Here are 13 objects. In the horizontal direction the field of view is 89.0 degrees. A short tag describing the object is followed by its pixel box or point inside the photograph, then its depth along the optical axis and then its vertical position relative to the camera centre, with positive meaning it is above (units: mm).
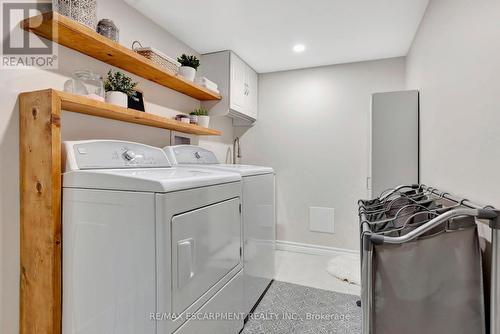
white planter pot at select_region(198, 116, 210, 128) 2433 +432
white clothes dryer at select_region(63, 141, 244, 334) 1045 -371
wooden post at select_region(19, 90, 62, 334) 1165 -216
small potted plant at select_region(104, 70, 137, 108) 1533 +492
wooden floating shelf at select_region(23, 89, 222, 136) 1245 +322
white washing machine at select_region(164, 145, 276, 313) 1875 -439
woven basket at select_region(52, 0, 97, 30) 1275 +813
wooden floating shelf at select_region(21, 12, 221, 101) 1235 +692
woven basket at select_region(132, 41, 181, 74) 1780 +796
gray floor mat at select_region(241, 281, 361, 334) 1828 -1160
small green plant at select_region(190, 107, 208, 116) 2471 +524
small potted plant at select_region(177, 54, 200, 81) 2129 +829
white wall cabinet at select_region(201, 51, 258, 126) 2715 +946
